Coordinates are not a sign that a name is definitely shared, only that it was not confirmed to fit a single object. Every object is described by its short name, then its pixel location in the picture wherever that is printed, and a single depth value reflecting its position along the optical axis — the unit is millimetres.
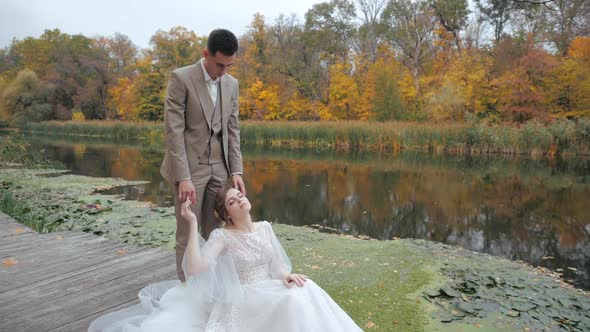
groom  2307
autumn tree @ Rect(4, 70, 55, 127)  35719
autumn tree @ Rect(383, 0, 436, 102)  27281
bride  1935
